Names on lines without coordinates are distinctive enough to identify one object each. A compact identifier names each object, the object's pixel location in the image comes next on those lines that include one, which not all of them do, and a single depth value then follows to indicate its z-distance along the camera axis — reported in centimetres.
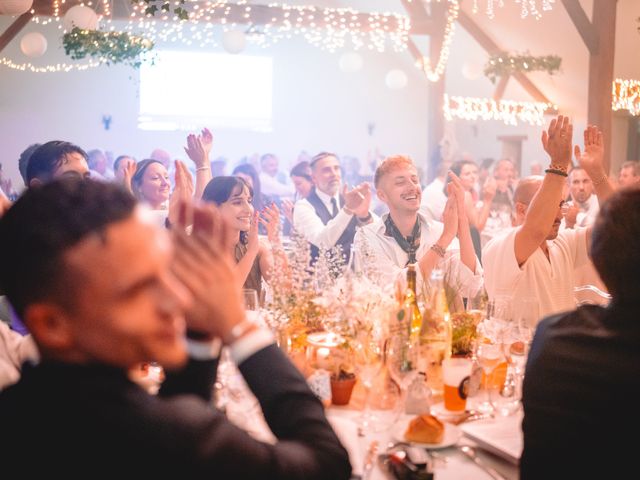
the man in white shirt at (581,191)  601
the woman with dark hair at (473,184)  623
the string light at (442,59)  902
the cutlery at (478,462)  146
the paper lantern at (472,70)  877
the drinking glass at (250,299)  229
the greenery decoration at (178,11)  393
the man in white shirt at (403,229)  335
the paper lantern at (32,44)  767
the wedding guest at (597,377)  116
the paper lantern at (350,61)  940
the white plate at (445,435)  157
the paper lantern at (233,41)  805
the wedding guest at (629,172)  609
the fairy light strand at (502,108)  1022
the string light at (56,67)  1174
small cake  158
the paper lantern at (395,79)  1012
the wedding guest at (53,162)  268
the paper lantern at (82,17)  599
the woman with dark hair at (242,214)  342
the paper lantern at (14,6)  495
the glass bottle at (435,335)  206
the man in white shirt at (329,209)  405
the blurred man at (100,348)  83
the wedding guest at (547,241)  258
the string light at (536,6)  841
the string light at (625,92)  875
